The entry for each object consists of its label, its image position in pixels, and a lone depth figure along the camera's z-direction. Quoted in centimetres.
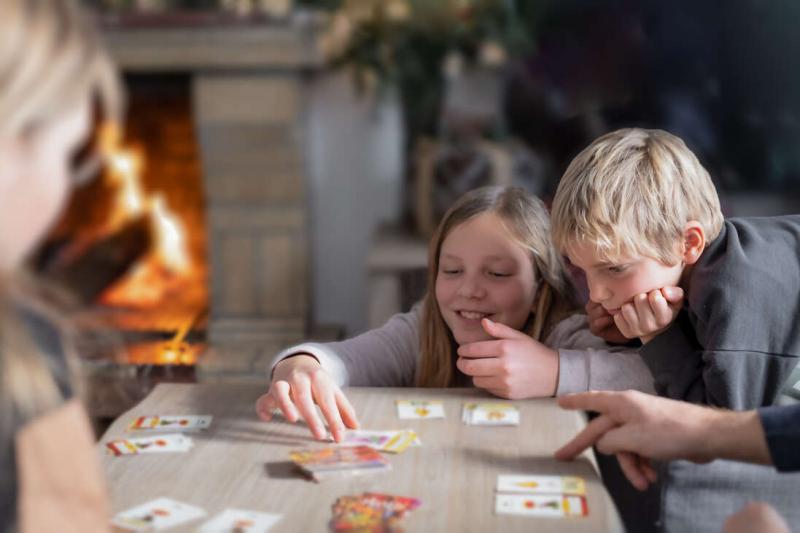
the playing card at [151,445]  137
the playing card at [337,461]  126
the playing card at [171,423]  147
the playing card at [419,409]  151
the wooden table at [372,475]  115
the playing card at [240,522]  112
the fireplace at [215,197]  359
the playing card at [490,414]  148
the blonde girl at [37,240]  74
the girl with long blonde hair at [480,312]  171
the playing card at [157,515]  112
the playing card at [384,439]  137
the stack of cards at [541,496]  116
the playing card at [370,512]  111
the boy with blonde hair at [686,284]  152
